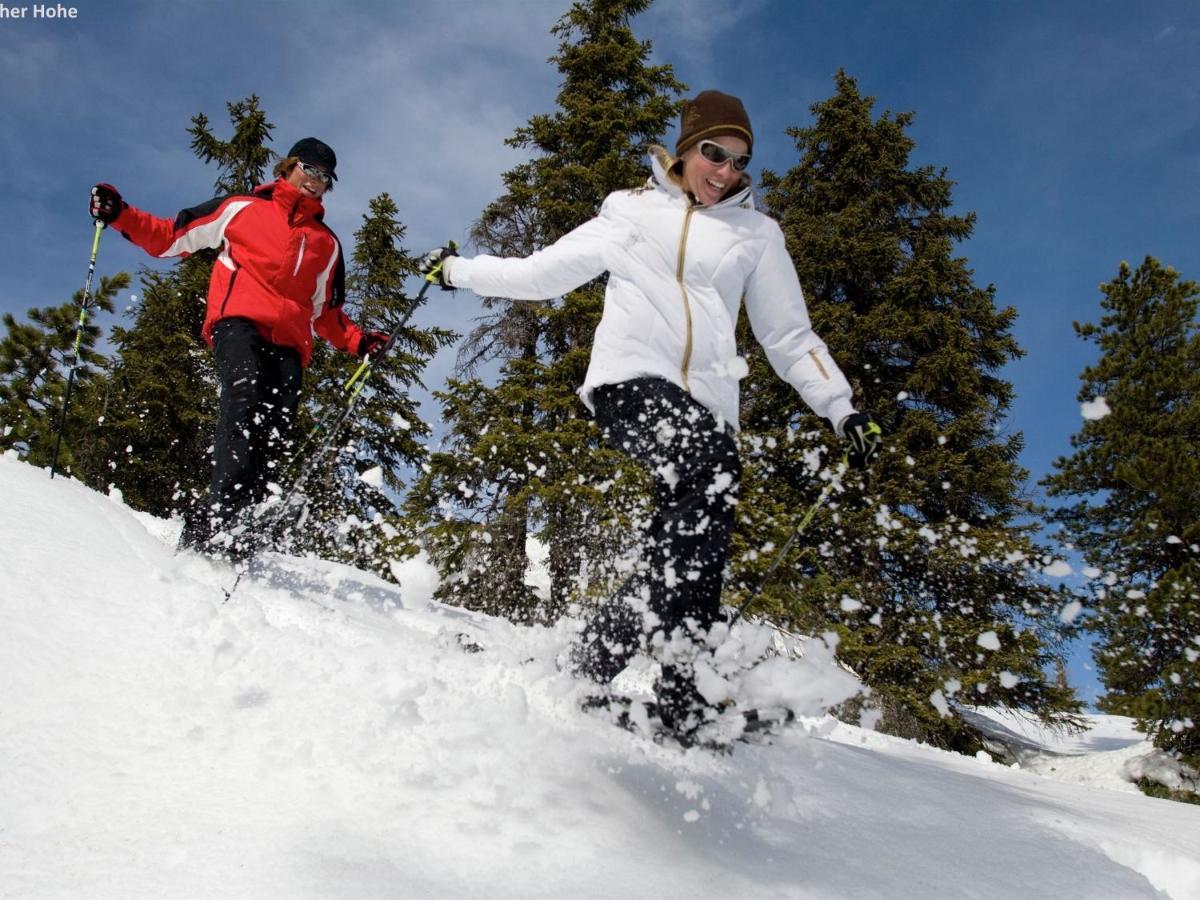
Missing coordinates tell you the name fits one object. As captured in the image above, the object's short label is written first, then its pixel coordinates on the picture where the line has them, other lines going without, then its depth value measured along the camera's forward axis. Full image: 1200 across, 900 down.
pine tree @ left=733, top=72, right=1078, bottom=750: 10.49
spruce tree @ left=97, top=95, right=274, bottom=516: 15.77
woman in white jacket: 2.43
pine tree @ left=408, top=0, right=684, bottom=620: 10.22
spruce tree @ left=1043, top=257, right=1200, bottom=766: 10.72
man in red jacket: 3.96
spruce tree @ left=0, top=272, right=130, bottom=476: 18.83
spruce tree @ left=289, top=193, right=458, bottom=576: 14.45
